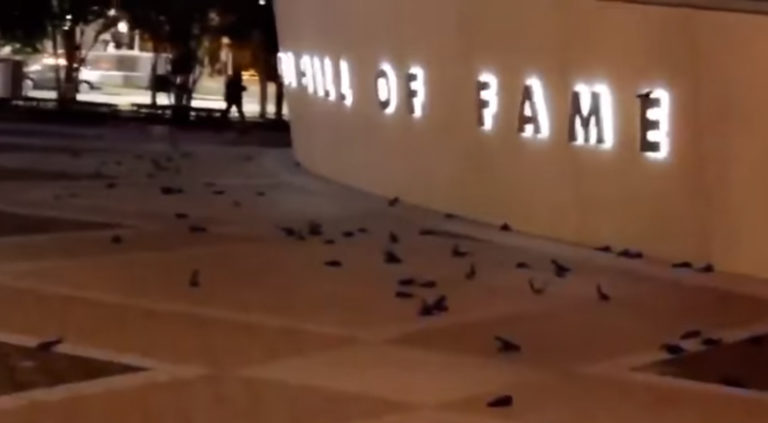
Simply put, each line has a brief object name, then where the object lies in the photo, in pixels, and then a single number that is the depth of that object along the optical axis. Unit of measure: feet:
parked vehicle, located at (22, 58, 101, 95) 153.48
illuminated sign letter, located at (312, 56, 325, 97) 62.85
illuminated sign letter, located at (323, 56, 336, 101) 60.49
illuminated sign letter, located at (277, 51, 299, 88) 69.41
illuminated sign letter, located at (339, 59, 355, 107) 57.93
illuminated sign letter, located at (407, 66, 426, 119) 50.55
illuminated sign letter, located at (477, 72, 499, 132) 45.39
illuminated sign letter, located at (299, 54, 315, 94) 65.21
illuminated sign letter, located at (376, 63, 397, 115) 52.95
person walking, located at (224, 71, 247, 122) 118.73
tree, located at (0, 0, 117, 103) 132.87
